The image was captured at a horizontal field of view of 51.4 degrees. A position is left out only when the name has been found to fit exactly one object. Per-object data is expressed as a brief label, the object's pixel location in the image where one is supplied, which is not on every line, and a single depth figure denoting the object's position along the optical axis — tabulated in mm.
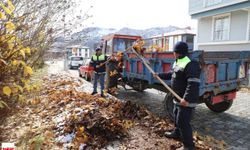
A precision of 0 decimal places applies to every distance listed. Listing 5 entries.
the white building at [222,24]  14391
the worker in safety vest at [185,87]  4121
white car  30234
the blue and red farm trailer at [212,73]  5756
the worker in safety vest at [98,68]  9095
